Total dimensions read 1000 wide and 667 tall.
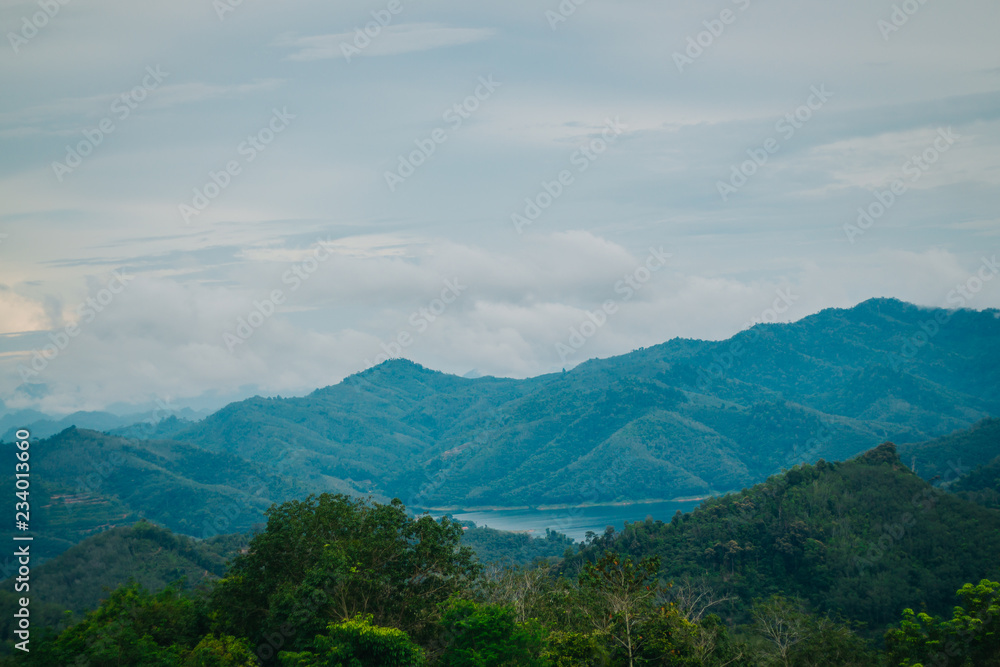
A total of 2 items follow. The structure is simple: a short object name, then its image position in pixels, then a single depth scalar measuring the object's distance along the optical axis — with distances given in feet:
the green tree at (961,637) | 58.90
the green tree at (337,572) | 59.67
